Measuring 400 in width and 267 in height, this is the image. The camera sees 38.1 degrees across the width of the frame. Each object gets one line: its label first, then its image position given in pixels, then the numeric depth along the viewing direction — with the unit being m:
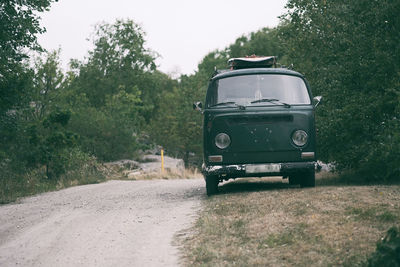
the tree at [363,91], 11.80
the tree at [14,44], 18.95
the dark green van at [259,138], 10.52
